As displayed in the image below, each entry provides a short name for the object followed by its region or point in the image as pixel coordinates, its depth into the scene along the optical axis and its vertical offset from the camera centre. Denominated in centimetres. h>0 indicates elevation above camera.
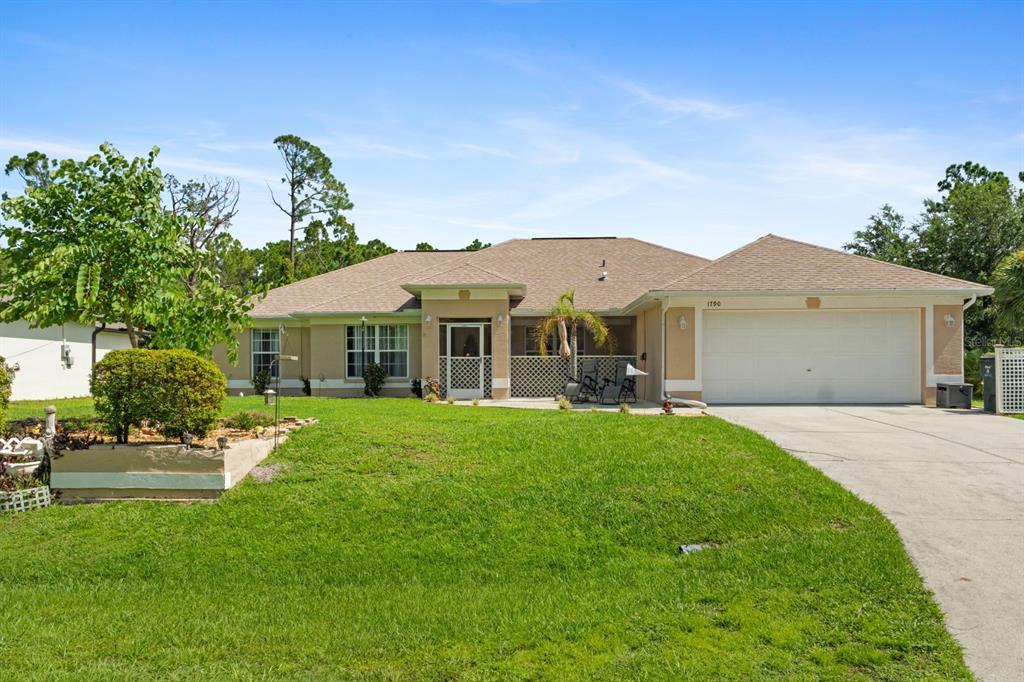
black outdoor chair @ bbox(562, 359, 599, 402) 1979 -96
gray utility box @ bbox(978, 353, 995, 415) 1622 -68
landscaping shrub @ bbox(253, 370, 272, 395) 2261 -94
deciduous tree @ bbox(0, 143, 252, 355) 1012 +138
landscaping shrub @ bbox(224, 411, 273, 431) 1088 -109
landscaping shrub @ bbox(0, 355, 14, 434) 939 -52
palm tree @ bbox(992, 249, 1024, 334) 1947 +170
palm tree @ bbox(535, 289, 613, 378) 2064 +80
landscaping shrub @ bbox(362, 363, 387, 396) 2158 -84
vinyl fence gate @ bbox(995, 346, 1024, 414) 1598 -70
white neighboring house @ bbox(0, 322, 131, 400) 2244 -16
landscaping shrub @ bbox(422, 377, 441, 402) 2009 -105
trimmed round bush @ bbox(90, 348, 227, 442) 897 -47
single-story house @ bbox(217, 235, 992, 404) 1781 +84
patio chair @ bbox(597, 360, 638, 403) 1908 -103
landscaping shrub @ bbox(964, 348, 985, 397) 2128 -57
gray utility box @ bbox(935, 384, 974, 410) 1703 -108
